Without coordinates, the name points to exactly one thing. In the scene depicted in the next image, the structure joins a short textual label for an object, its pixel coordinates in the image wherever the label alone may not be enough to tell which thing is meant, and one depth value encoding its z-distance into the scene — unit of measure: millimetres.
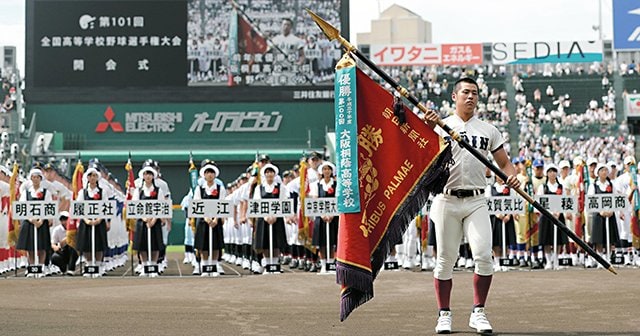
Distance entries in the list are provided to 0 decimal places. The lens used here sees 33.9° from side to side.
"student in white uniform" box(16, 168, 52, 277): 18297
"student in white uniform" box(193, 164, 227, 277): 17906
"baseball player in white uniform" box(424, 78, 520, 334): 8359
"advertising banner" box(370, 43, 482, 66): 46344
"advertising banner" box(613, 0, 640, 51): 36875
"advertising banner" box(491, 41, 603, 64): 46406
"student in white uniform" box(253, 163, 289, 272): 18250
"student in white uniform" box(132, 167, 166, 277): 18203
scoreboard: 36469
